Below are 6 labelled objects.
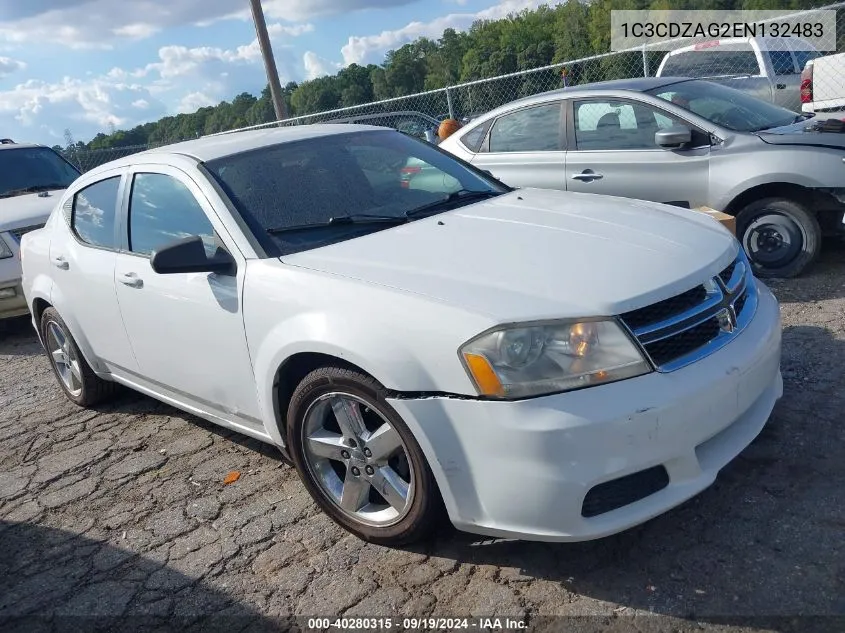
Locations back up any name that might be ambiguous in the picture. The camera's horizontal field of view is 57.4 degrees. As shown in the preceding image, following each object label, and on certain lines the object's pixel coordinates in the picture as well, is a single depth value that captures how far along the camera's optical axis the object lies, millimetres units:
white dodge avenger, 2504
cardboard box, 5176
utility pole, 14172
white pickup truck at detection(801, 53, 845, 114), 9312
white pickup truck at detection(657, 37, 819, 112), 11180
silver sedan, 5480
